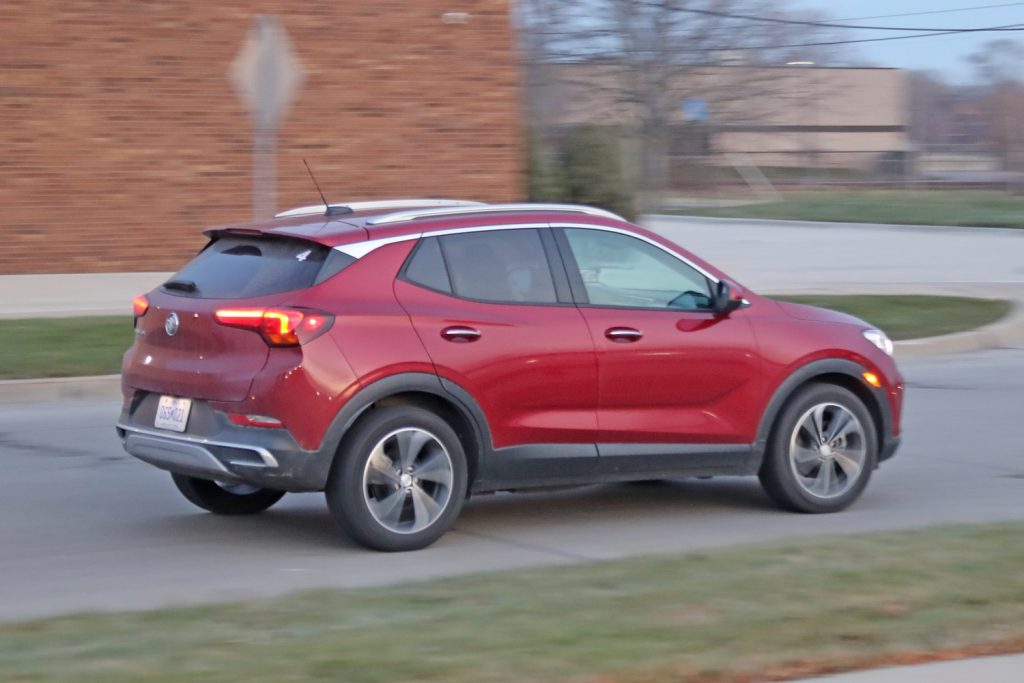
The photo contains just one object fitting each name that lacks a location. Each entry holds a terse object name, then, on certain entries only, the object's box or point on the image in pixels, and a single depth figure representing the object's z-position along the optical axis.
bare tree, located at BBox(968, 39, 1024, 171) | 76.12
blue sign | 41.91
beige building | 41.28
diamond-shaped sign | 13.11
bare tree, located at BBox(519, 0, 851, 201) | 38.50
